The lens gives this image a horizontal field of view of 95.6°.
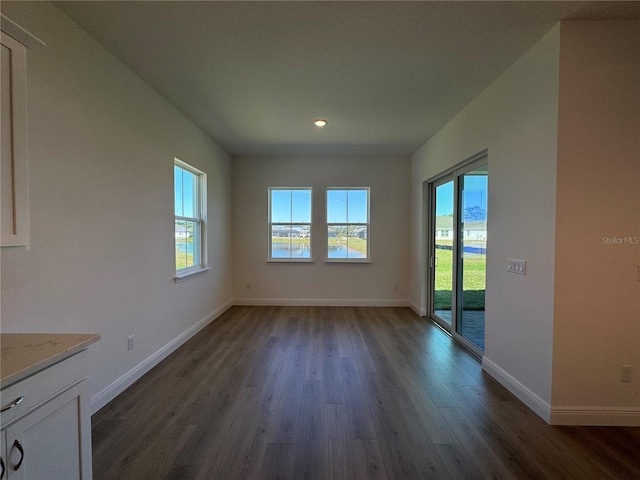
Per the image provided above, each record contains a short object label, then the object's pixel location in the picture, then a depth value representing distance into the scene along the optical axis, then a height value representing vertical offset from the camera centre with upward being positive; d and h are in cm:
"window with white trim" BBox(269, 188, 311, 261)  545 +16
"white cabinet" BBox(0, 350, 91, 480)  96 -71
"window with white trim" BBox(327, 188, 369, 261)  543 +16
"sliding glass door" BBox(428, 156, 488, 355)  316 -23
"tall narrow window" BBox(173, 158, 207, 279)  359 +19
